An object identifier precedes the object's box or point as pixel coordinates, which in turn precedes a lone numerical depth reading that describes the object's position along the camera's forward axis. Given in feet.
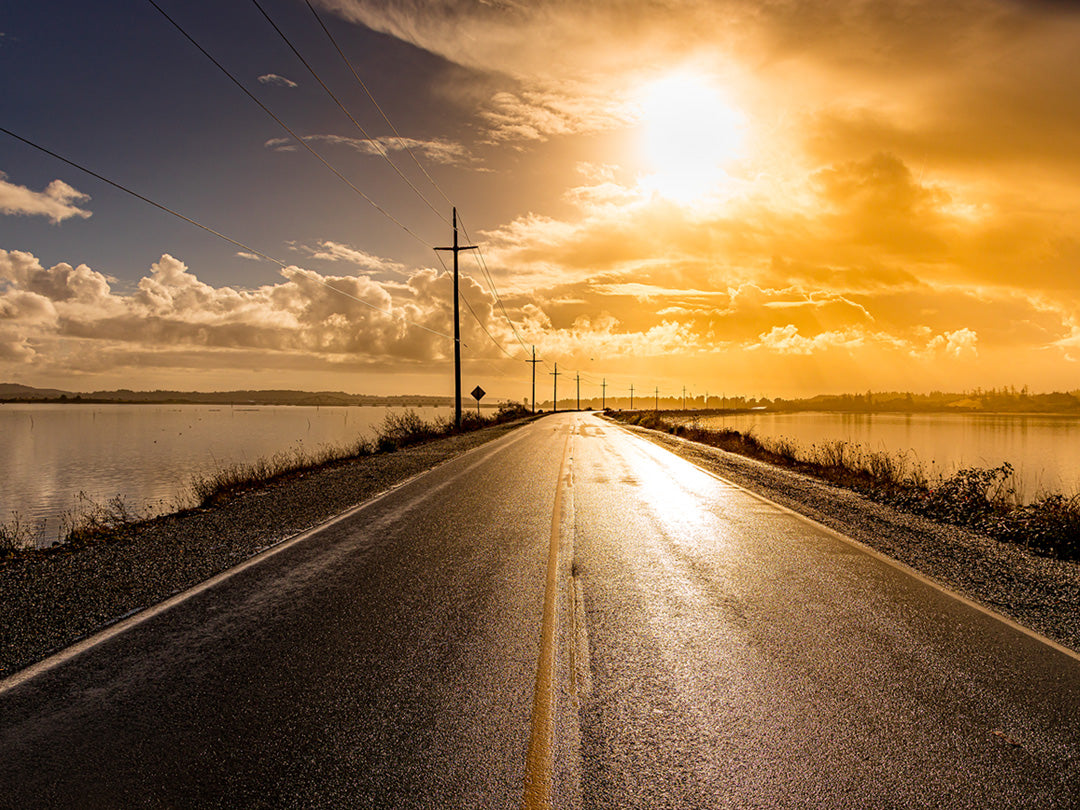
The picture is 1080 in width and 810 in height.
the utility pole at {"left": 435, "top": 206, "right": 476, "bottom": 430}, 114.42
